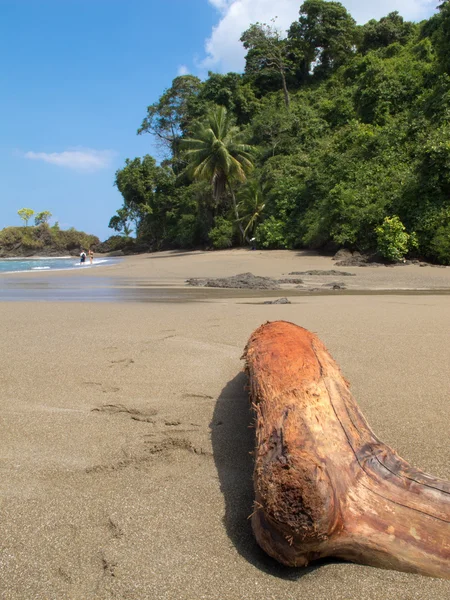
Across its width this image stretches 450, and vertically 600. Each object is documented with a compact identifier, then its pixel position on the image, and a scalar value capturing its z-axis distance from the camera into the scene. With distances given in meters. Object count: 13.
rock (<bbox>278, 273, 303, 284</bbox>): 13.03
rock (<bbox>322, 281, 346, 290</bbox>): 11.45
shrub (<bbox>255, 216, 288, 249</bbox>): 27.97
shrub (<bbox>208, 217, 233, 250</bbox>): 36.66
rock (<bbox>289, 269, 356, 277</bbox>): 14.72
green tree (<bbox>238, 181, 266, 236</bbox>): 34.22
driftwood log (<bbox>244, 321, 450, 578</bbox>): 1.62
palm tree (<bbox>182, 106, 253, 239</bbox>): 34.47
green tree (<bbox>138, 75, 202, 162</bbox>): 48.97
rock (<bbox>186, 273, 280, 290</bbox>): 11.84
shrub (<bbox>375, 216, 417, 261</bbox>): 17.69
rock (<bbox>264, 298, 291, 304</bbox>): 8.09
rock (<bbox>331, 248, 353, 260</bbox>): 19.59
